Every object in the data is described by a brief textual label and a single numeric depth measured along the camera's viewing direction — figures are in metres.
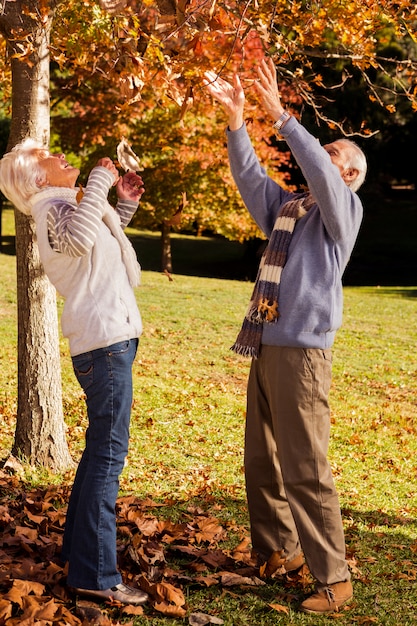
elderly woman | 3.43
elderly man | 3.82
